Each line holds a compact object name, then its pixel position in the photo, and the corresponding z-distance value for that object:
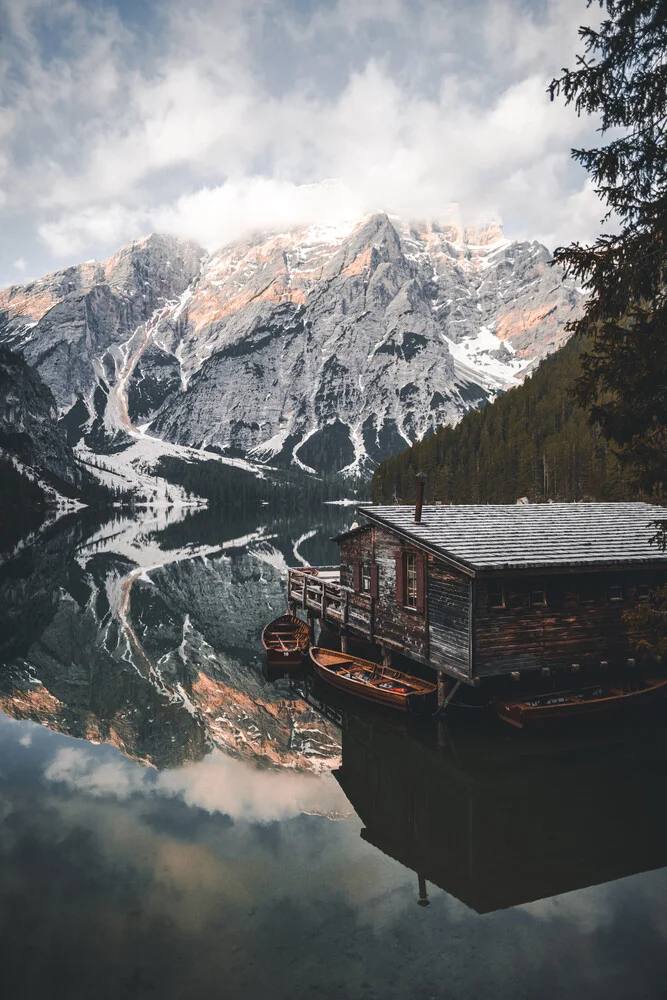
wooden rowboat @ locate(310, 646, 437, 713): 26.16
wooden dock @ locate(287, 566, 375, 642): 32.41
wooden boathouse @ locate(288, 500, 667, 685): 24.42
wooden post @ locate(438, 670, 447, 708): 25.86
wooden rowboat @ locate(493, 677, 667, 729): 23.72
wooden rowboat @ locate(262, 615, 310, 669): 35.28
